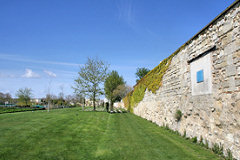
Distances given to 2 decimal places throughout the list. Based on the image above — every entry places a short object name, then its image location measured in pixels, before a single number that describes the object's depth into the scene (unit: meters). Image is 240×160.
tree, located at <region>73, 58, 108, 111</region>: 23.86
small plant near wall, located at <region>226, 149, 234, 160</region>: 4.01
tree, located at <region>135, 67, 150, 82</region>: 56.71
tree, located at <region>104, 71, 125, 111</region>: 44.42
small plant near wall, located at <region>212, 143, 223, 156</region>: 4.43
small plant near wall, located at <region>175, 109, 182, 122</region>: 7.28
